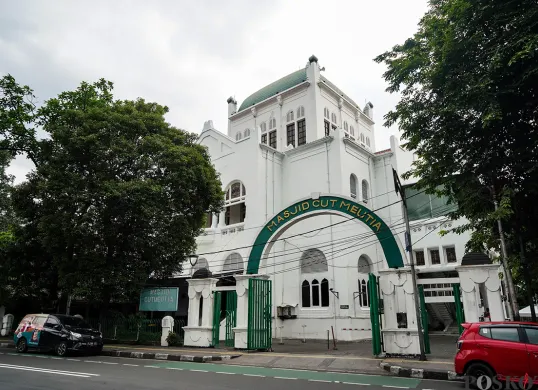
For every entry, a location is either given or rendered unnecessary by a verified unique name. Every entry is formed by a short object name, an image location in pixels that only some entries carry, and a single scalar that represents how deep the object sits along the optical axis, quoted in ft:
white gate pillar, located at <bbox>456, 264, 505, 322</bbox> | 35.53
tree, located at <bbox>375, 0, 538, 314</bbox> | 29.55
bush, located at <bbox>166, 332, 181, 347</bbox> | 53.83
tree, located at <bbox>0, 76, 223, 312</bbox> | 53.06
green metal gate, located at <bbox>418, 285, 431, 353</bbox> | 39.37
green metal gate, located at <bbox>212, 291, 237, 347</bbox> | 50.62
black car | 44.75
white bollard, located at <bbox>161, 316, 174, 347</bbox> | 54.29
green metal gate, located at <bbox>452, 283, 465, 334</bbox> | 37.49
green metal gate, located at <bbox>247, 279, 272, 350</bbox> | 46.55
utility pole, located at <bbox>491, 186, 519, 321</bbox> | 35.27
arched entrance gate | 43.62
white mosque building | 70.95
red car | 23.25
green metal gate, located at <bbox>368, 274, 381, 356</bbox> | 40.27
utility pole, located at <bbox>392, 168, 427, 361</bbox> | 36.19
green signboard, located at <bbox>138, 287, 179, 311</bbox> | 55.16
